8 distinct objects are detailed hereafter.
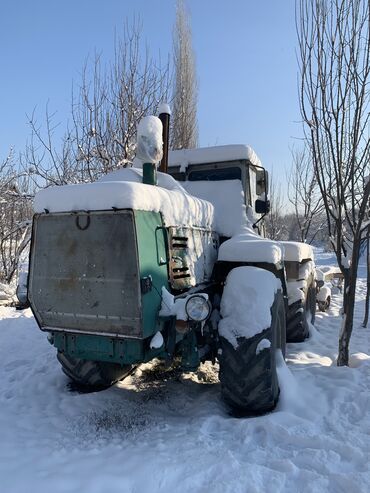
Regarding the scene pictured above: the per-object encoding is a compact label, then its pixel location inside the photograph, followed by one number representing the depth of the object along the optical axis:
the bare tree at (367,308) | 7.58
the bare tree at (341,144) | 4.33
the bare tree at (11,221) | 10.45
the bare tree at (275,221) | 16.42
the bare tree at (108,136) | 9.79
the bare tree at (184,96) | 12.83
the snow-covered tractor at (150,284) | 2.92
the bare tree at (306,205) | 13.19
